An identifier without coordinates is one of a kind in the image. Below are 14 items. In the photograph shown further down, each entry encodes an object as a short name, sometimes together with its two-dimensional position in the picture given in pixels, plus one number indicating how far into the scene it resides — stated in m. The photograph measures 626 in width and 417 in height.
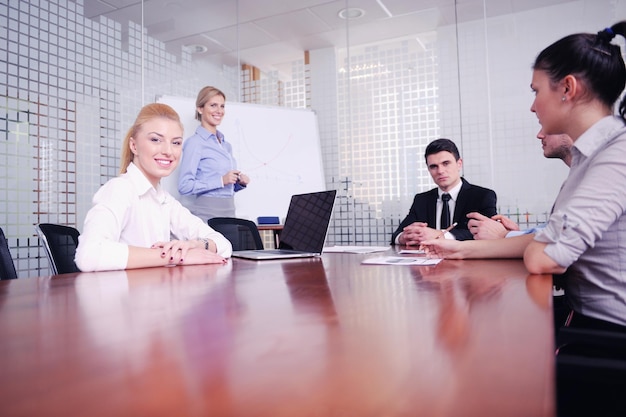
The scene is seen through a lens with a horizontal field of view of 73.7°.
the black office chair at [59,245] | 1.47
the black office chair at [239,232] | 2.31
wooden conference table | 0.26
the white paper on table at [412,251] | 1.68
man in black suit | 2.65
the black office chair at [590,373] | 0.65
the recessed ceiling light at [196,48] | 4.68
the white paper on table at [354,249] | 1.77
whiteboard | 3.88
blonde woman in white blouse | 1.26
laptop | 1.57
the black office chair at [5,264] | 1.35
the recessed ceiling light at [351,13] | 4.41
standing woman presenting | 3.23
